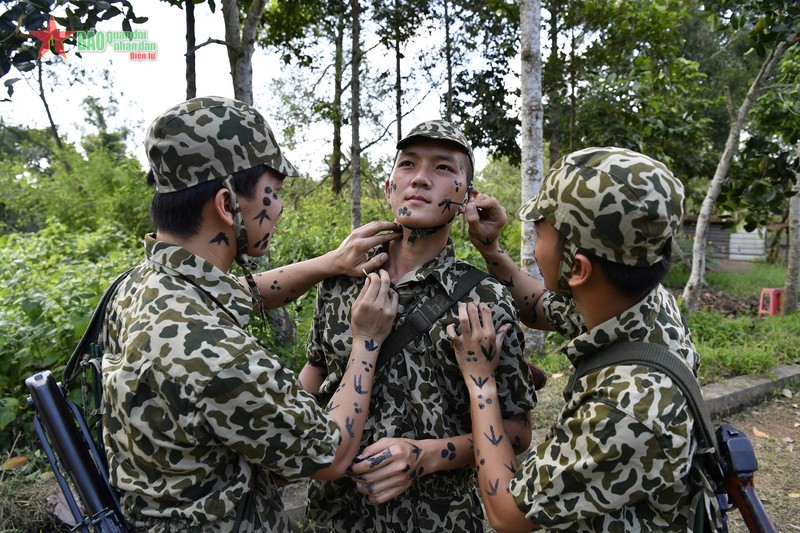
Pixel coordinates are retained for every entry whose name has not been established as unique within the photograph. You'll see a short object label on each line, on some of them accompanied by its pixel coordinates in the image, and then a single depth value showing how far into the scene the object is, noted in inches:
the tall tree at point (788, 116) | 269.3
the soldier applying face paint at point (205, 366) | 53.1
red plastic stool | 381.7
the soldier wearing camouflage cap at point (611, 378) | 51.1
